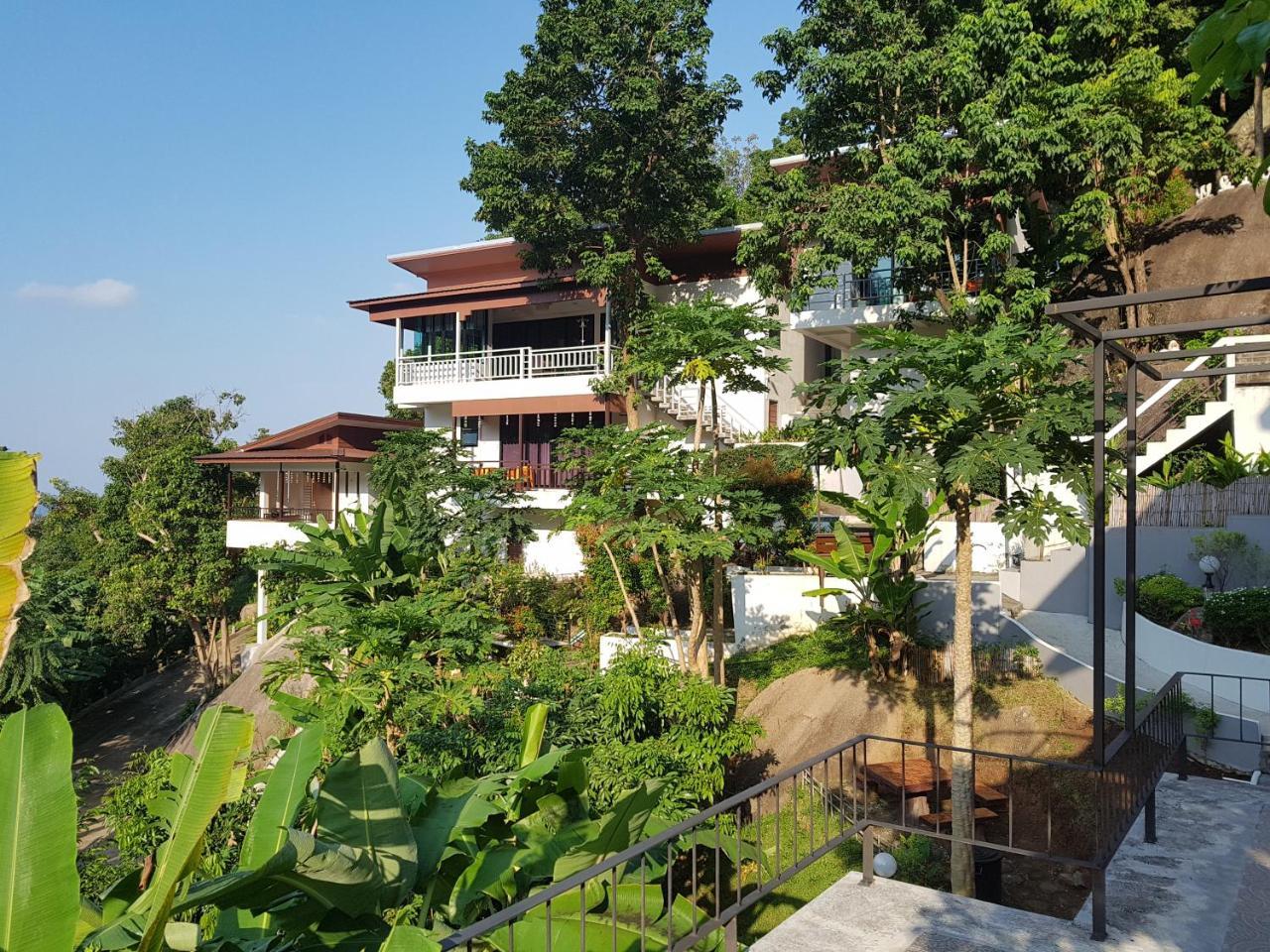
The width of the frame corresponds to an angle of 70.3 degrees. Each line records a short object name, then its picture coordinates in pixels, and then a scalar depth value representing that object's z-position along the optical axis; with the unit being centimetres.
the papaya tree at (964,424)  716
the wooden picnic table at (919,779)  990
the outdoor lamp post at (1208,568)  1372
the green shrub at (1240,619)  1161
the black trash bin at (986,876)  818
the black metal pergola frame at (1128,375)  500
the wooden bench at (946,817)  909
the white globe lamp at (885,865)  724
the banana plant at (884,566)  1262
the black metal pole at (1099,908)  510
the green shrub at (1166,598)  1347
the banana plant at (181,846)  287
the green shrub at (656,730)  1026
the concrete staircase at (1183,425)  1739
